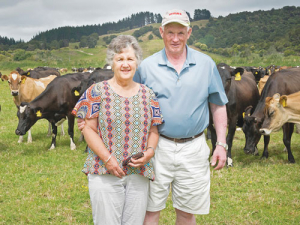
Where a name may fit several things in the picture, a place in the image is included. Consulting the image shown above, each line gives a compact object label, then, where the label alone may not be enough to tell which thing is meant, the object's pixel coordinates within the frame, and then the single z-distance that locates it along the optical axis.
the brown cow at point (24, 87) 11.55
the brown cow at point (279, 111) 6.54
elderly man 3.17
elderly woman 2.84
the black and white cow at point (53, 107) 8.84
